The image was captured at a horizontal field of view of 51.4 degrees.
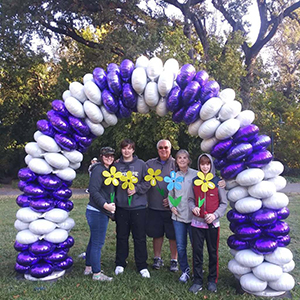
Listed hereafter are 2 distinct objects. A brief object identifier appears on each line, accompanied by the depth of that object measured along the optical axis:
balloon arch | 3.60
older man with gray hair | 4.34
